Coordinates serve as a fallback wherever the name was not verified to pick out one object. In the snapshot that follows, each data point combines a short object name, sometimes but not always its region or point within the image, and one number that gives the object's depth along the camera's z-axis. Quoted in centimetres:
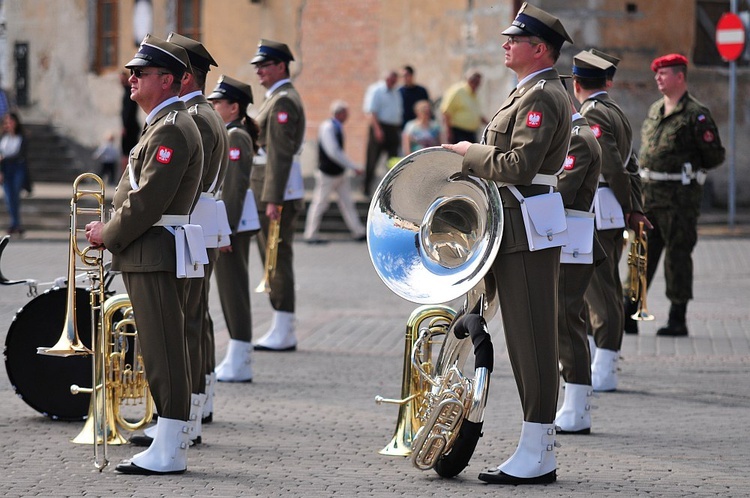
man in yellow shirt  3183
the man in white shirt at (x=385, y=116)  3315
